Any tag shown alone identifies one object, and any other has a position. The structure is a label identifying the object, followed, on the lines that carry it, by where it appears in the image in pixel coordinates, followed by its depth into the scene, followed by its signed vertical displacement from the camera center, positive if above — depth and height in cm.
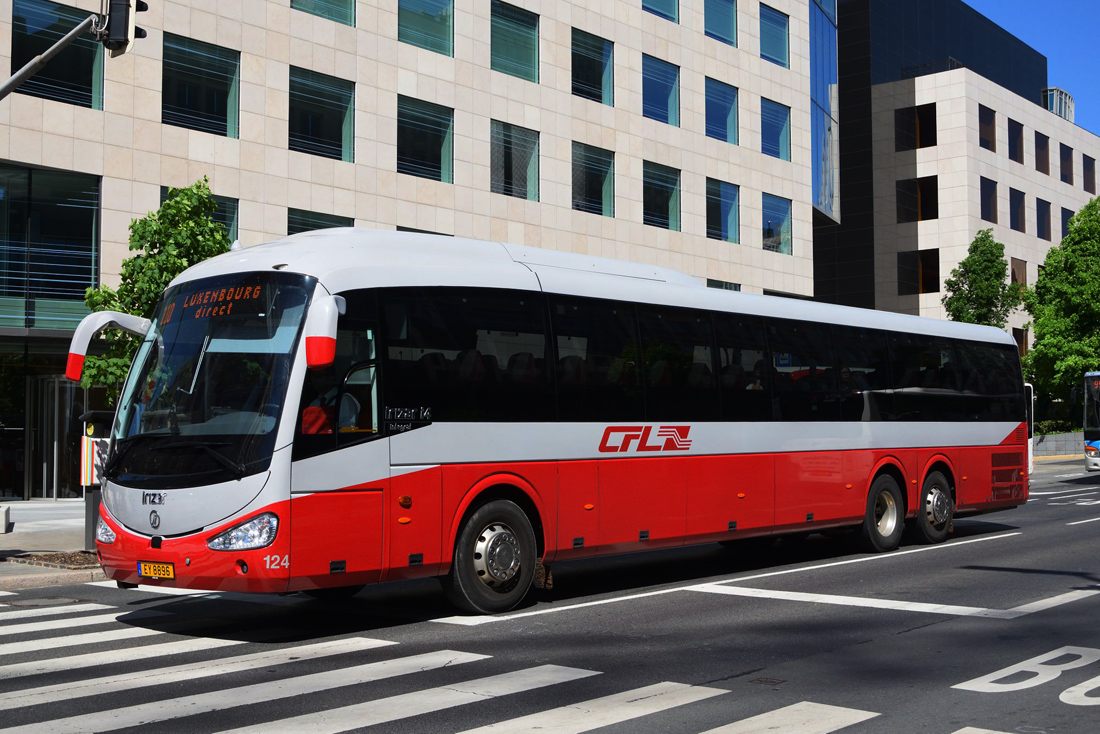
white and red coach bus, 904 -10
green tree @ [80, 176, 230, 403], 1745 +231
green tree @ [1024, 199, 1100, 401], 5031 +445
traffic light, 1296 +438
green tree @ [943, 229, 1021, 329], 5019 +531
